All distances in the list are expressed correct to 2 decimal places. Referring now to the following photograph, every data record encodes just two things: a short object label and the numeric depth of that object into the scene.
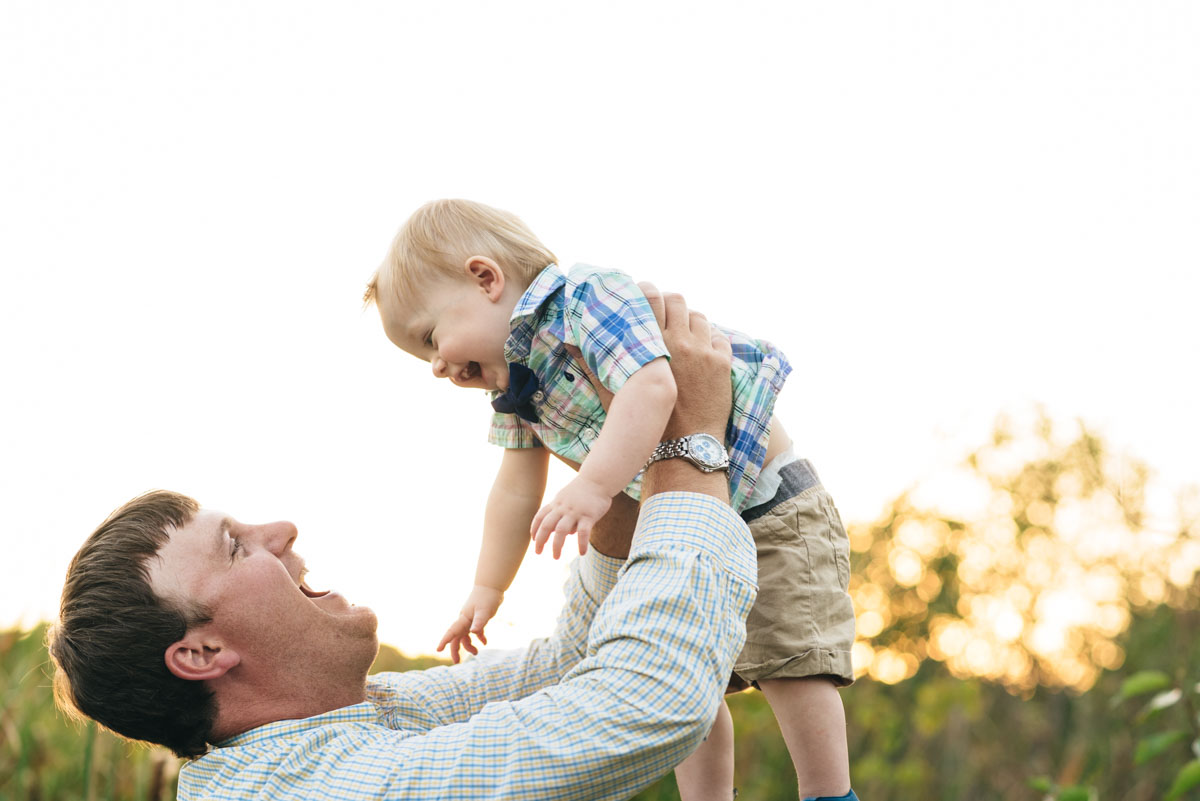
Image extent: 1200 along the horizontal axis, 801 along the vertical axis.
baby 1.97
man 1.62
